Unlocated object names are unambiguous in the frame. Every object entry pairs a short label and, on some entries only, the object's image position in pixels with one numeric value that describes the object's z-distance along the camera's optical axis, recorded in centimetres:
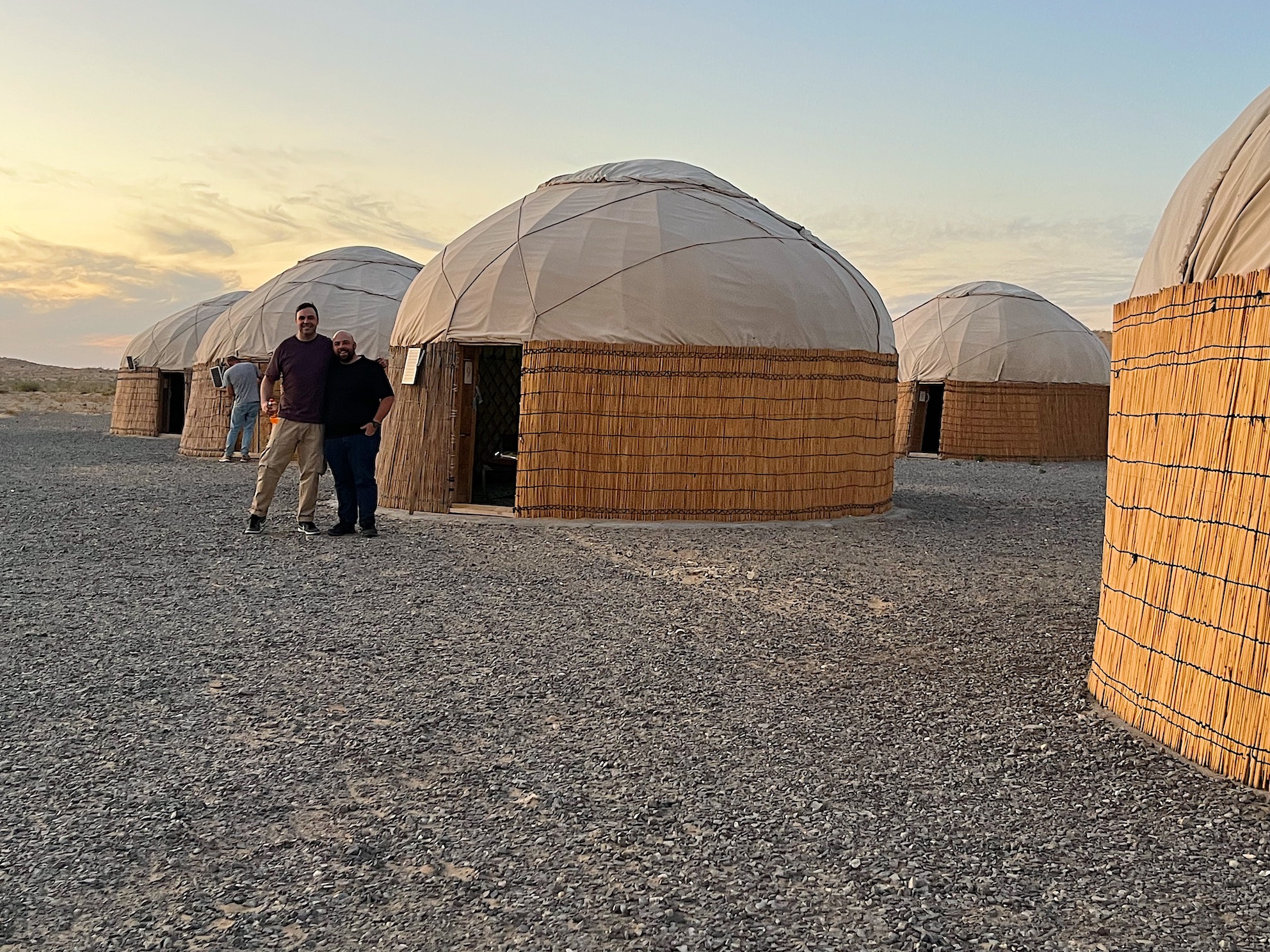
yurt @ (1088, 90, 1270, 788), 287
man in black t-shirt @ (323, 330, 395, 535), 706
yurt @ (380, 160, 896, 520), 800
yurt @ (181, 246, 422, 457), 1477
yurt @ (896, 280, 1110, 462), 1727
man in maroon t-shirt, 696
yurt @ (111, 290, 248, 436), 1889
